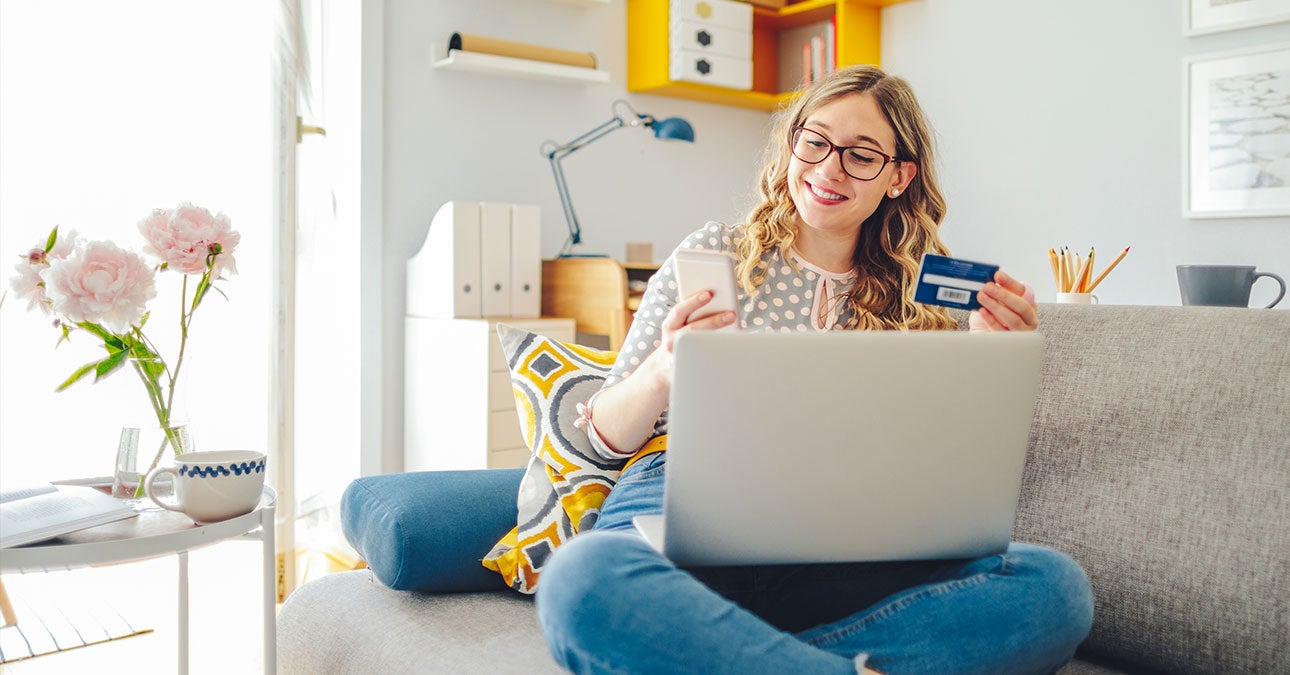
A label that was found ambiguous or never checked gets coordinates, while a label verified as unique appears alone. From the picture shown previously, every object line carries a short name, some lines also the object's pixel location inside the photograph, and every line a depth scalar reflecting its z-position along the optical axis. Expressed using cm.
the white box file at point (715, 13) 321
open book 112
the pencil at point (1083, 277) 184
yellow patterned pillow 137
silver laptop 91
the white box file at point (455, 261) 262
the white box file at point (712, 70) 322
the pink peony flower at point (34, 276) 124
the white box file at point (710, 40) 321
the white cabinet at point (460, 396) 252
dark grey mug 169
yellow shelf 327
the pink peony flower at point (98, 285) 118
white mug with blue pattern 122
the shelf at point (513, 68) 284
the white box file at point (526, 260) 272
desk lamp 297
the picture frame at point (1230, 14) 259
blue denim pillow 134
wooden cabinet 264
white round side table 111
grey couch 112
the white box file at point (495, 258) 267
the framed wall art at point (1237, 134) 260
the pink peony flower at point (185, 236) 127
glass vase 132
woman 95
